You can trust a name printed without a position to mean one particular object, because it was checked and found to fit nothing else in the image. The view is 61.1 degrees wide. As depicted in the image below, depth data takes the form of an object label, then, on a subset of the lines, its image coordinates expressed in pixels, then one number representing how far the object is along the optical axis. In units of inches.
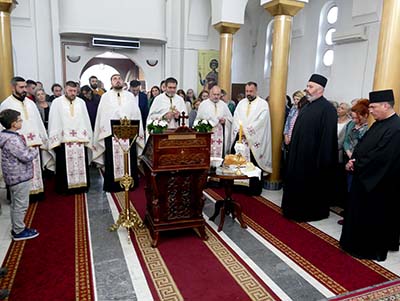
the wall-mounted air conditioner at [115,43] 400.5
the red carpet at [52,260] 114.2
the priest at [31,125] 183.9
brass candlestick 155.0
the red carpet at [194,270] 115.2
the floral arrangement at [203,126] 147.3
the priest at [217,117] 232.8
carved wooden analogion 142.1
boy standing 143.2
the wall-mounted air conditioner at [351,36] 324.7
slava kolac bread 165.1
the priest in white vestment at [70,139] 206.8
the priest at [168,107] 220.7
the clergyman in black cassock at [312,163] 175.2
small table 168.7
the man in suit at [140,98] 288.2
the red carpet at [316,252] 126.6
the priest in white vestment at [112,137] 216.8
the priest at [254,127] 224.7
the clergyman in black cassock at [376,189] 134.4
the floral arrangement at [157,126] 142.4
